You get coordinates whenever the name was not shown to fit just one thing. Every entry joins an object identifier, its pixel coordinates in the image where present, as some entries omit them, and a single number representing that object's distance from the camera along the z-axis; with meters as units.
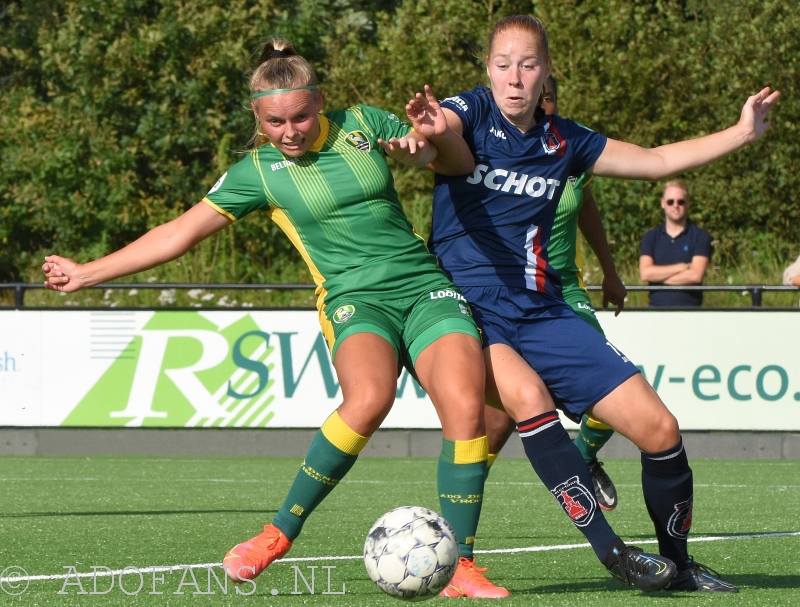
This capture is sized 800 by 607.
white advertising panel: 23.44
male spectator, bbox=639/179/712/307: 23.31
